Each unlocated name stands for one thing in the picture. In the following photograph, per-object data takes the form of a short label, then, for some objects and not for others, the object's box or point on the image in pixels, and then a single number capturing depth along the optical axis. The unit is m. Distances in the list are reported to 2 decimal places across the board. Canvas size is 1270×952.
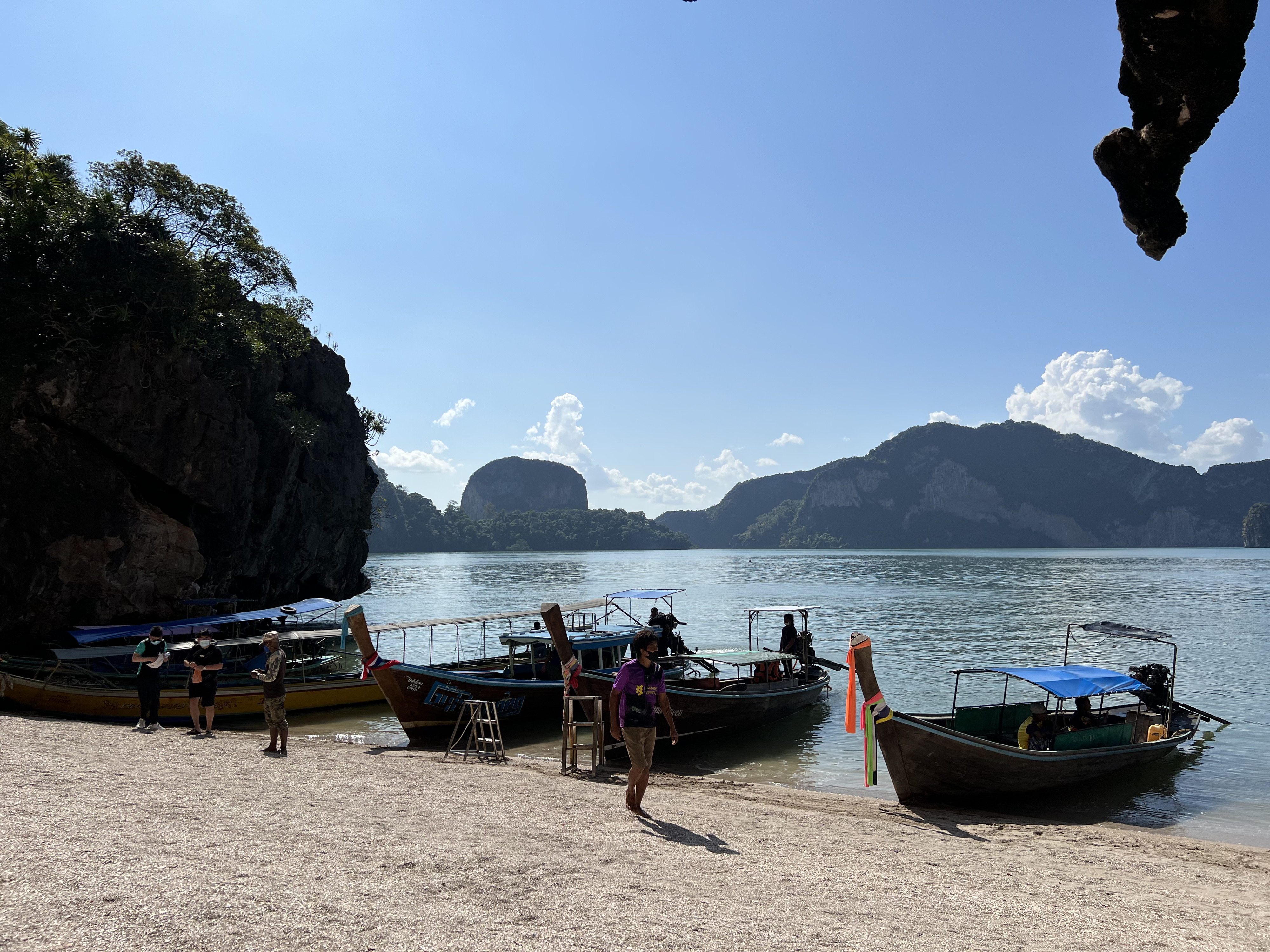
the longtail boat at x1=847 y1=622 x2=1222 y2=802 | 11.41
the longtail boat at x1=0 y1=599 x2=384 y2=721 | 17.00
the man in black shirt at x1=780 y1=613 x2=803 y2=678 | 20.72
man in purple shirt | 8.01
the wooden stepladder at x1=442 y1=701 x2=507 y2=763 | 13.40
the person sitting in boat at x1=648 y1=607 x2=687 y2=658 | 21.66
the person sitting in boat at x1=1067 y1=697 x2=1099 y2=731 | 14.20
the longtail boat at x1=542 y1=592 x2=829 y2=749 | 15.24
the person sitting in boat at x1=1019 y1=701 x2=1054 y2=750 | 13.09
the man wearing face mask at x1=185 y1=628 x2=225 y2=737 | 13.68
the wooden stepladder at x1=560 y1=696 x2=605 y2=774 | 12.01
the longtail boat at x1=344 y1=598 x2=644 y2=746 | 15.39
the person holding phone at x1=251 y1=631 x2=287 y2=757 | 11.88
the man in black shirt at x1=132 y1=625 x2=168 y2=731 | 14.05
